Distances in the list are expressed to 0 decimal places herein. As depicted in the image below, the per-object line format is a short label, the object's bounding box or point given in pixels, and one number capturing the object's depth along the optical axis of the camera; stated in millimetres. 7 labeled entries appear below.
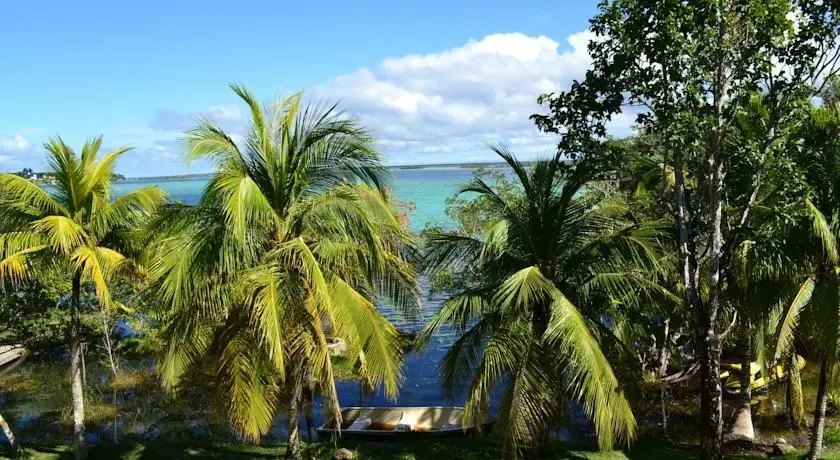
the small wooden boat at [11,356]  27125
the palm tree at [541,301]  9414
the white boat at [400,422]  17516
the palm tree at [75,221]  11359
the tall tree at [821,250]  10039
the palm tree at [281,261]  9016
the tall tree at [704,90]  9188
